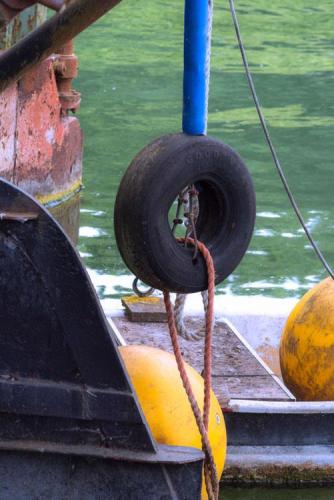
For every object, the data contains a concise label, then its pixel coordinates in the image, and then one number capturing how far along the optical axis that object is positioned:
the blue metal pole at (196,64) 5.90
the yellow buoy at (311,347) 7.68
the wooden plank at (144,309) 8.90
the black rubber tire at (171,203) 5.77
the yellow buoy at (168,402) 6.03
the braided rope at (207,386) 5.86
